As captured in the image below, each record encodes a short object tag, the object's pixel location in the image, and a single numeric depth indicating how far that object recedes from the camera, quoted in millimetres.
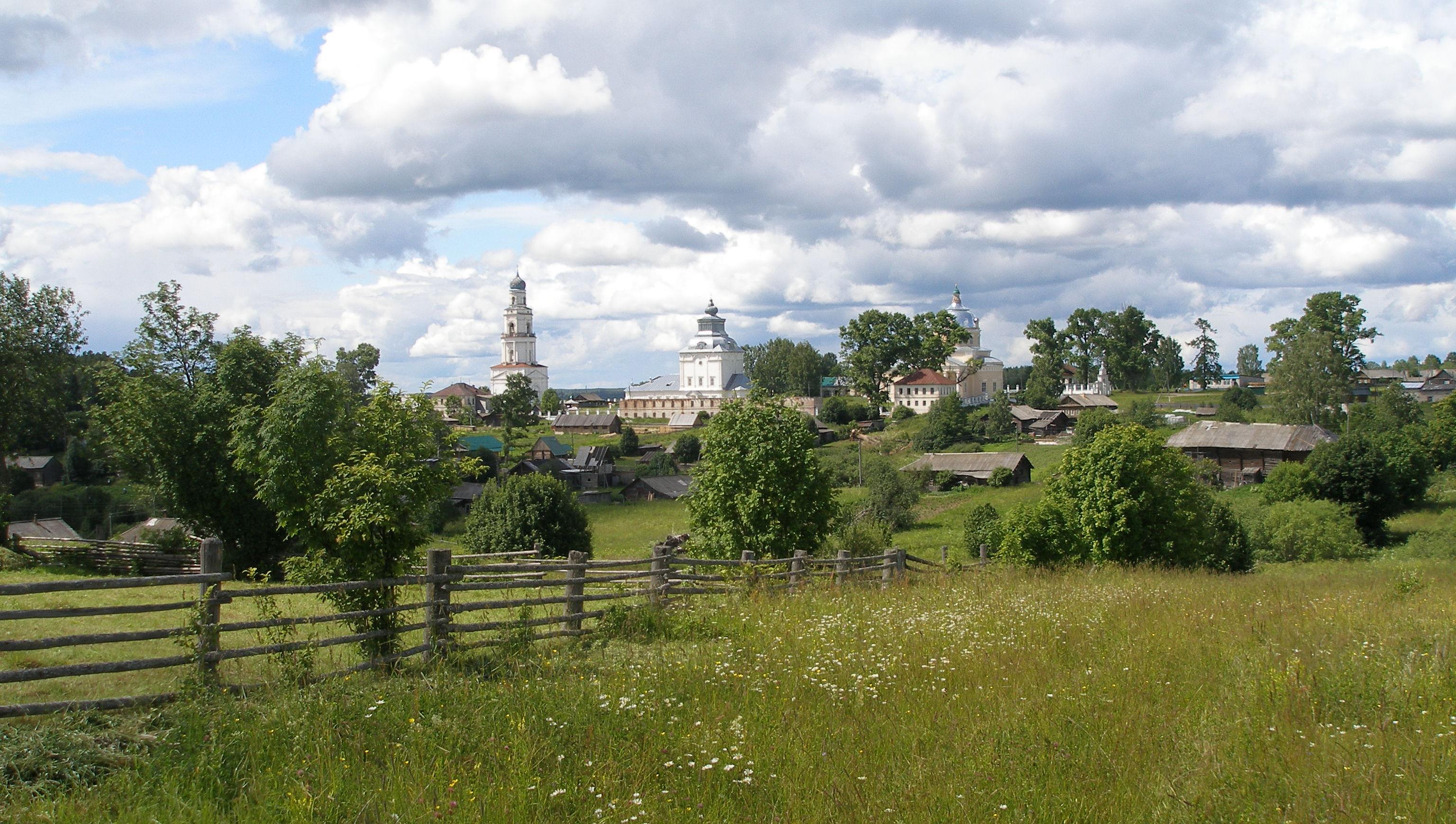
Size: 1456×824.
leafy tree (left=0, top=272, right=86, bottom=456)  36969
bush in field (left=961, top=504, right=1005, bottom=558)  40031
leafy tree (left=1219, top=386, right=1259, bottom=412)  92375
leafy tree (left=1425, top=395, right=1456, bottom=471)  61656
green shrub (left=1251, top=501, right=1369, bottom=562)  39500
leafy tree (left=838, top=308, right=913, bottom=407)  111812
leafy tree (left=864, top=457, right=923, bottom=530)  52219
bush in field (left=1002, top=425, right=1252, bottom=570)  27641
